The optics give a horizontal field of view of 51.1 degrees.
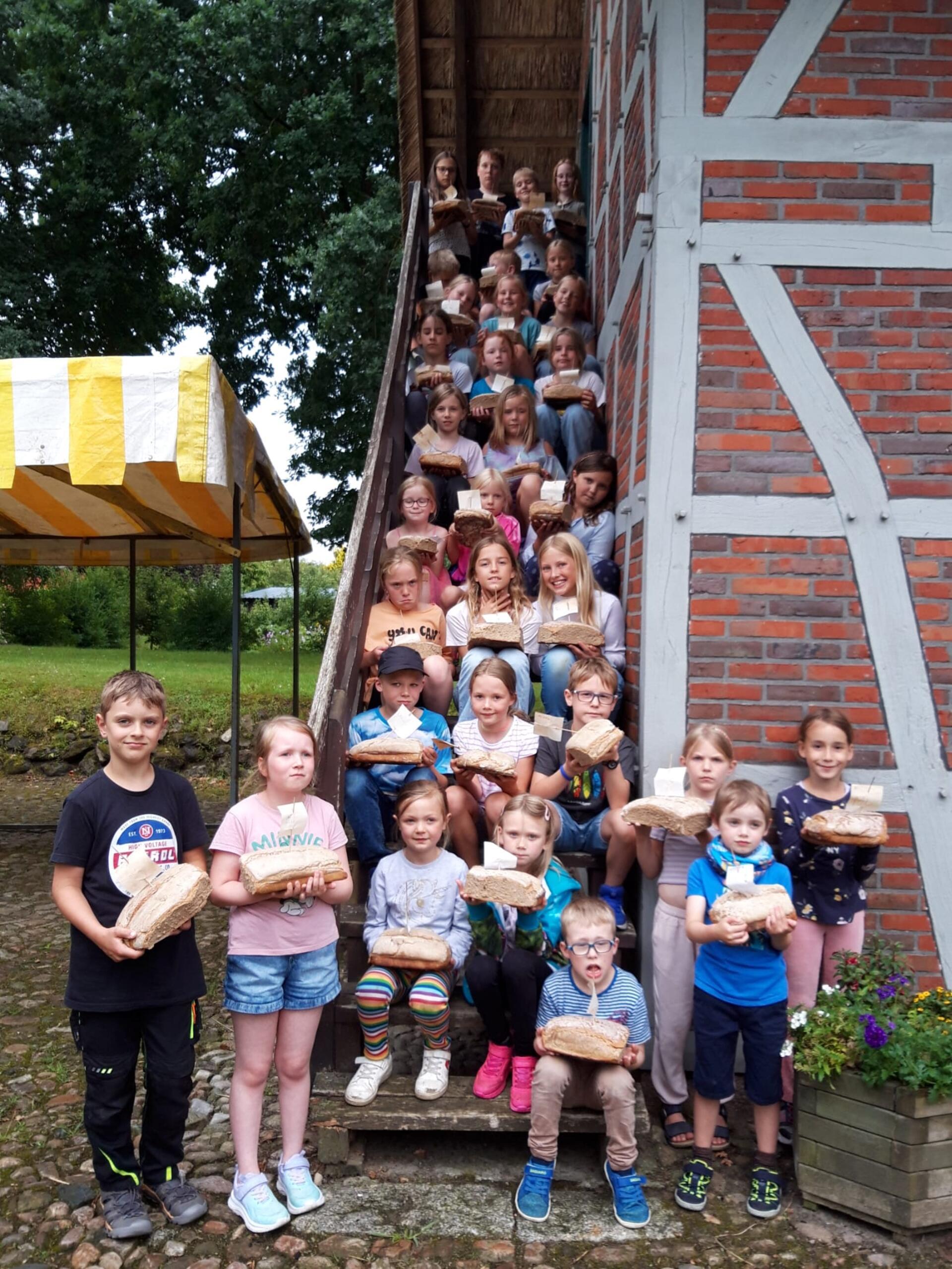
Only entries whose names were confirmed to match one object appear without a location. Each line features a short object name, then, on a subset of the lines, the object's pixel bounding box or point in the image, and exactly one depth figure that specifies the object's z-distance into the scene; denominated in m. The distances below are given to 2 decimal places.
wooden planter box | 2.87
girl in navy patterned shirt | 3.42
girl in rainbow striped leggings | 3.22
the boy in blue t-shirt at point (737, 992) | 3.07
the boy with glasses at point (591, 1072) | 2.96
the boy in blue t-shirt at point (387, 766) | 3.77
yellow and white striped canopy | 4.12
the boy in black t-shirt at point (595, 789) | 3.78
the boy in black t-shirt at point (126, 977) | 2.81
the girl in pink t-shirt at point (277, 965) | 2.91
